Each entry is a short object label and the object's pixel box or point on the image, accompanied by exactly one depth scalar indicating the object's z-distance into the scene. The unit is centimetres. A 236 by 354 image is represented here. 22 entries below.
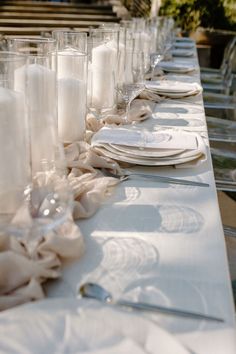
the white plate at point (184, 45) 461
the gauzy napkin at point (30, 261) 67
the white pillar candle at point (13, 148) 87
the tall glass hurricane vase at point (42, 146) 76
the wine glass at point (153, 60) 242
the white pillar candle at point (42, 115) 102
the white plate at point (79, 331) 56
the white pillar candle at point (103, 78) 167
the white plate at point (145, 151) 123
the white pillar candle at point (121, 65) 176
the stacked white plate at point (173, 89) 216
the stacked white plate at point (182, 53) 388
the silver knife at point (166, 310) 65
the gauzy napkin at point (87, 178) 95
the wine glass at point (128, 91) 170
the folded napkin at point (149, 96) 205
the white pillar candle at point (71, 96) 133
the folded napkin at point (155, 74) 240
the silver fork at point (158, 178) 113
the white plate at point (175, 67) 290
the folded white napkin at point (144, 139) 130
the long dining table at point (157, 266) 61
